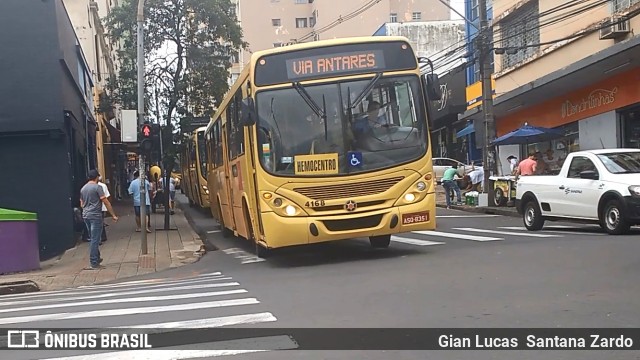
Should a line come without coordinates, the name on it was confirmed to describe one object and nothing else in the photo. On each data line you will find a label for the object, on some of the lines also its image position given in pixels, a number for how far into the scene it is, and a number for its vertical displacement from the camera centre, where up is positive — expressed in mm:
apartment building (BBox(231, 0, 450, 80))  69250 +15705
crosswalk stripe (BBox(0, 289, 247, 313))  9148 -1633
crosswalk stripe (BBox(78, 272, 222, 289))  12328 -1903
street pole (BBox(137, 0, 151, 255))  16547 +1714
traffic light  16797 +946
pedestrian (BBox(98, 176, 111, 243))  19966 -1679
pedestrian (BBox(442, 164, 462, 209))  25078 -669
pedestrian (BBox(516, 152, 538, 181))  20500 -146
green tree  28406 +5069
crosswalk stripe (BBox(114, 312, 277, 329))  6918 -1500
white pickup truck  12898 -654
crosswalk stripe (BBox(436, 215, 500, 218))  21641 -1627
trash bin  14703 -1270
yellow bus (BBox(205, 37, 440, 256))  11250 +475
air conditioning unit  19978 +3807
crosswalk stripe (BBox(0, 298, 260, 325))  8019 -1563
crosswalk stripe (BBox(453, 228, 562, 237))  14472 -1561
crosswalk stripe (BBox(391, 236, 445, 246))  13864 -1570
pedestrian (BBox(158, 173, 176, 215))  30955 -842
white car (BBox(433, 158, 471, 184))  34281 -48
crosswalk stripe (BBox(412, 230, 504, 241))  14107 -1551
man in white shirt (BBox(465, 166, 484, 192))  27219 -618
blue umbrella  22828 +845
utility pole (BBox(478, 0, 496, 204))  22094 +2080
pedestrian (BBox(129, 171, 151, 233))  21375 -699
